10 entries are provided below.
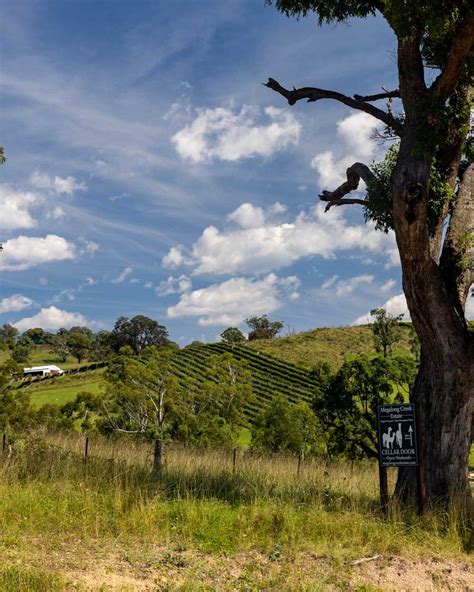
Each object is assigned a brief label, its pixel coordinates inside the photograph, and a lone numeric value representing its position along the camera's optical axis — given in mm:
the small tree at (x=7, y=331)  145500
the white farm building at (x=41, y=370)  97712
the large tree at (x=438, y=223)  10836
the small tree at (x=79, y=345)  120125
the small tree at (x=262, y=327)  133000
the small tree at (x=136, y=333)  116625
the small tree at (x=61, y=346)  125000
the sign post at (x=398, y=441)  10469
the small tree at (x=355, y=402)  22312
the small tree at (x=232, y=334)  109362
